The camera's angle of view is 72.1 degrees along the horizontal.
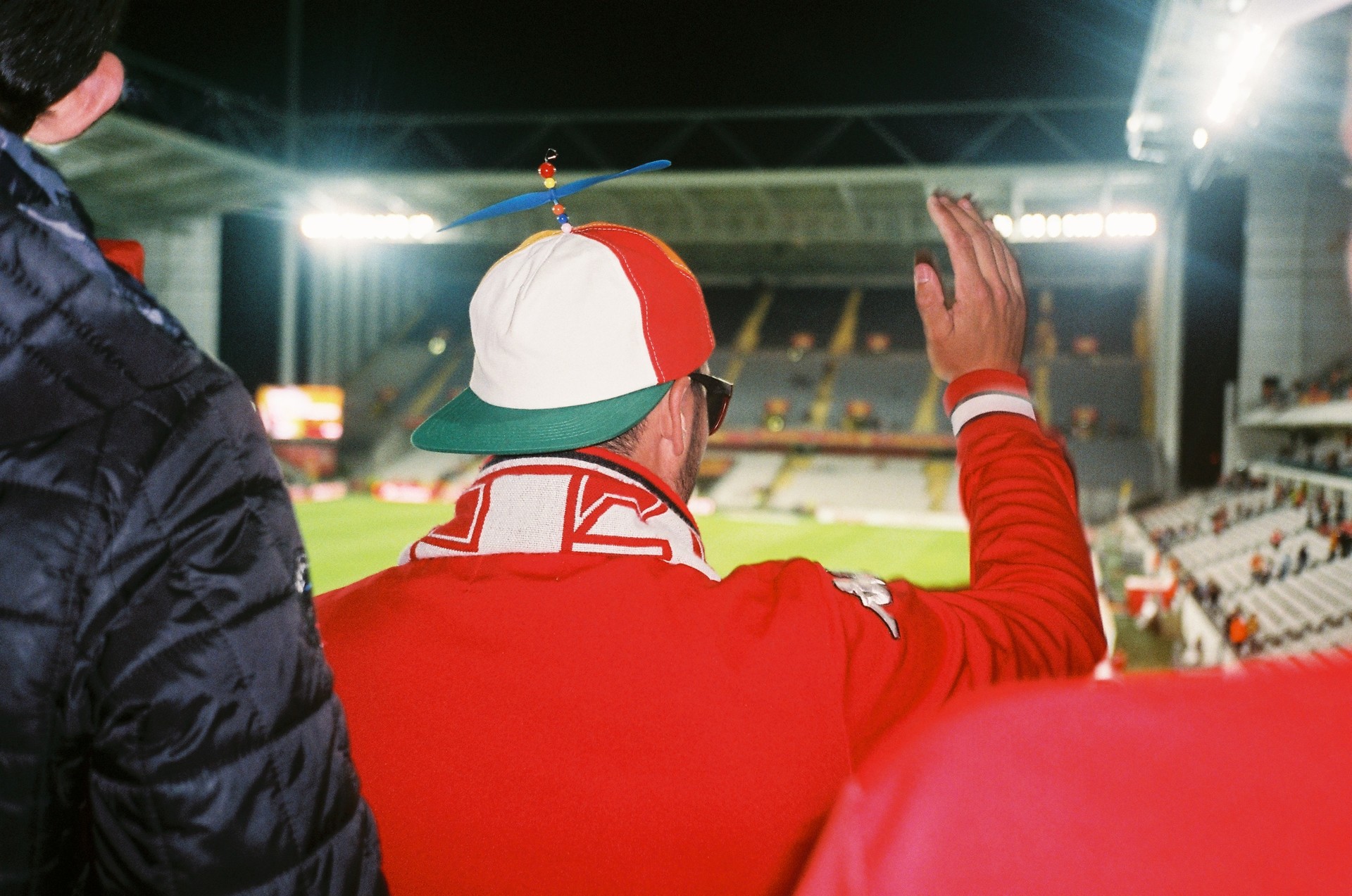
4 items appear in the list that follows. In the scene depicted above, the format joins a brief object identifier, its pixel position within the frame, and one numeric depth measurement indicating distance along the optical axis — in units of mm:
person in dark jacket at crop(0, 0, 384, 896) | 760
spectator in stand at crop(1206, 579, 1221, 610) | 12403
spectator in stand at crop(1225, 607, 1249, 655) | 10453
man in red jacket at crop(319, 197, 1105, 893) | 1052
